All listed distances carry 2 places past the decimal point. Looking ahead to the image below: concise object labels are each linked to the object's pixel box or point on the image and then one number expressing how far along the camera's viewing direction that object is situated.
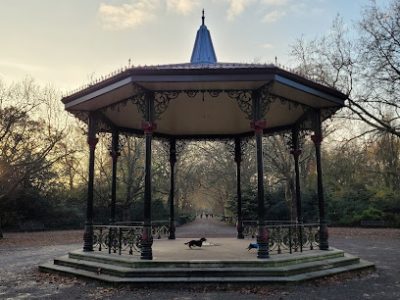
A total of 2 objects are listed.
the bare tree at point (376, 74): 24.44
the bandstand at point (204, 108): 10.79
